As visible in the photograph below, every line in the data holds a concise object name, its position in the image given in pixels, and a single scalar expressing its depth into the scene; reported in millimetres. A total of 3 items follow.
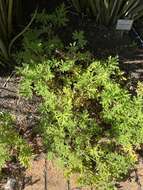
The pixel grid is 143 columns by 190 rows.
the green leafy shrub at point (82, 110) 1238
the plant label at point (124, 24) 1462
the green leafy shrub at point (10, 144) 1226
